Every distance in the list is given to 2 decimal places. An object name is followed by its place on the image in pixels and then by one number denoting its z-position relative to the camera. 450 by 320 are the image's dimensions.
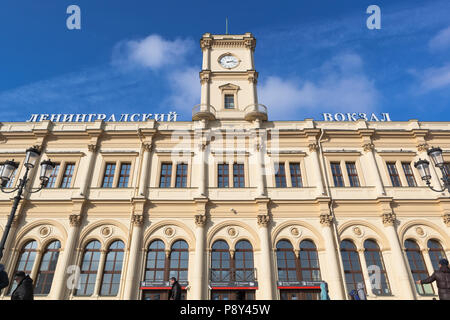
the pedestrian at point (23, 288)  7.11
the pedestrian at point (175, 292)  11.55
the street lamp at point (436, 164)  11.37
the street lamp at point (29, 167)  11.52
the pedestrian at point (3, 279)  7.17
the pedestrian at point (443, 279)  7.74
